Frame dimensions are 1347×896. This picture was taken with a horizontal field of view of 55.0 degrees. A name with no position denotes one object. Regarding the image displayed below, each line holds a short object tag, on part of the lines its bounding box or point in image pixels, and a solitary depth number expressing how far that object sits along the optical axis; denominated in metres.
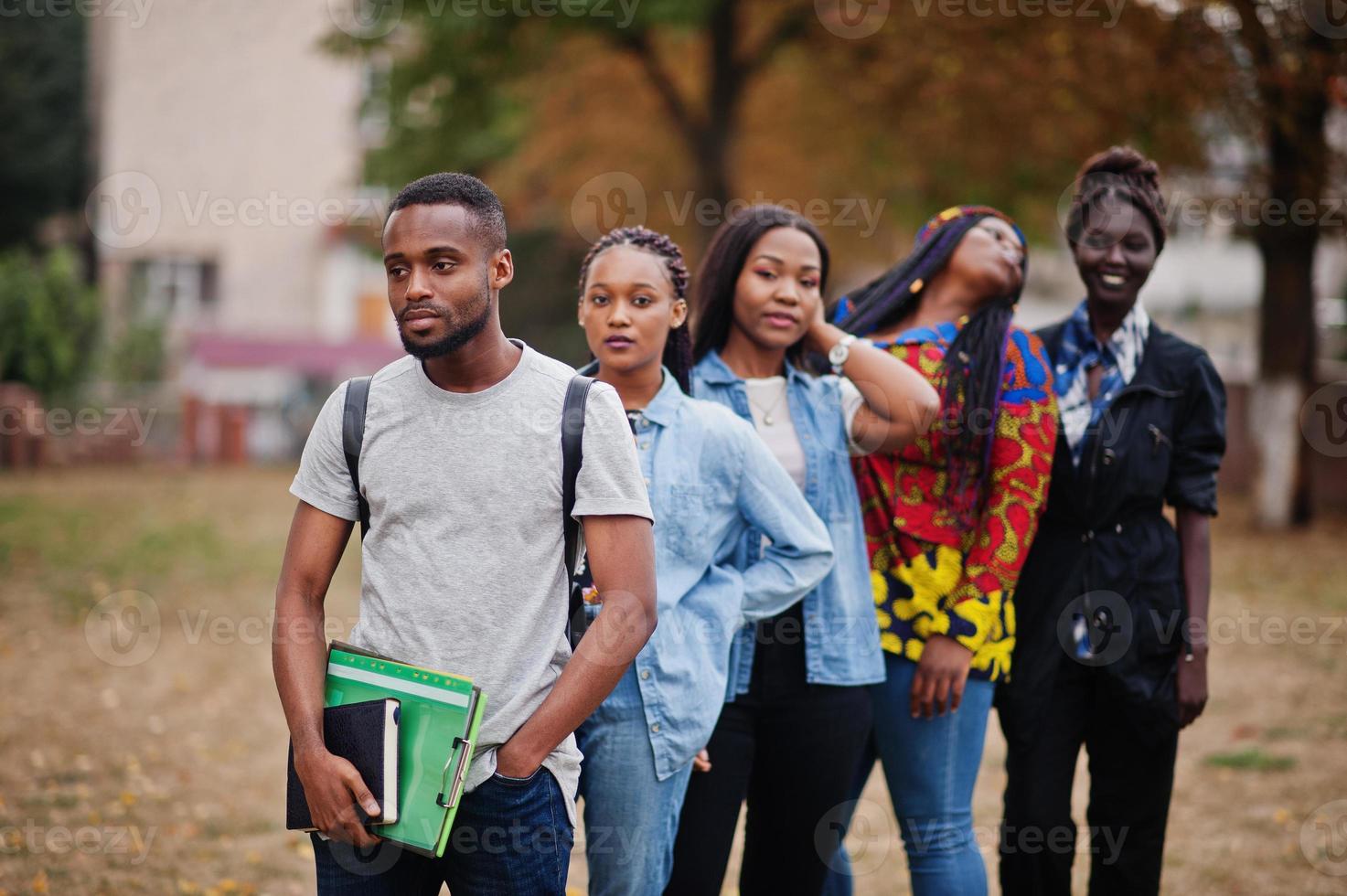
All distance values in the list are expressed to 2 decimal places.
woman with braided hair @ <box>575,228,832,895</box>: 3.07
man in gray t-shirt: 2.59
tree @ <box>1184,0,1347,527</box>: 13.26
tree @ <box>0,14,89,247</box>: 30.64
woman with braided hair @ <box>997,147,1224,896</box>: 3.83
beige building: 33.56
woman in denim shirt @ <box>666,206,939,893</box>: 3.47
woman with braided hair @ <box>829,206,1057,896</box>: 3.64
